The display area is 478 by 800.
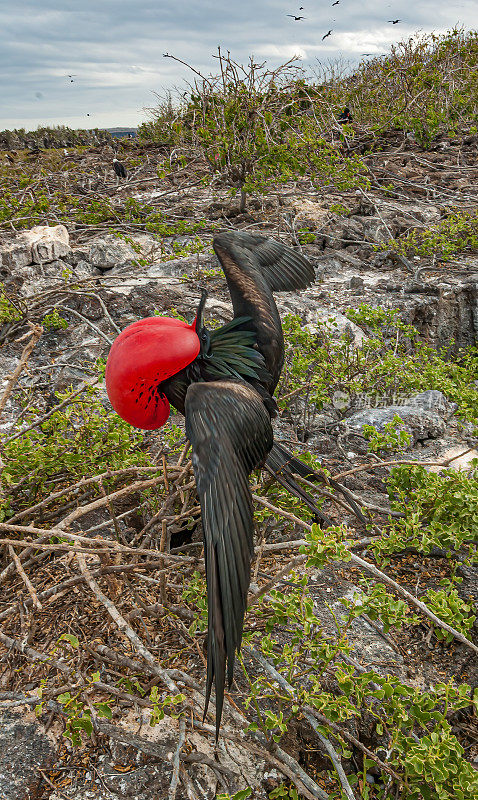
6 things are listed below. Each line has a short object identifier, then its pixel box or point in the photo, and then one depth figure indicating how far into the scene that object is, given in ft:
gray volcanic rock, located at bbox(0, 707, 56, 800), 3.46
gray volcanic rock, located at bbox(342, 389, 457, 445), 7.38
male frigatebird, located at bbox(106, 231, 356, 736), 3.13
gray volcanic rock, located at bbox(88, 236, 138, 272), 11.89
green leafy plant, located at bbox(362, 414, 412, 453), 5.71
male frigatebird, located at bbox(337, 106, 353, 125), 21.55
